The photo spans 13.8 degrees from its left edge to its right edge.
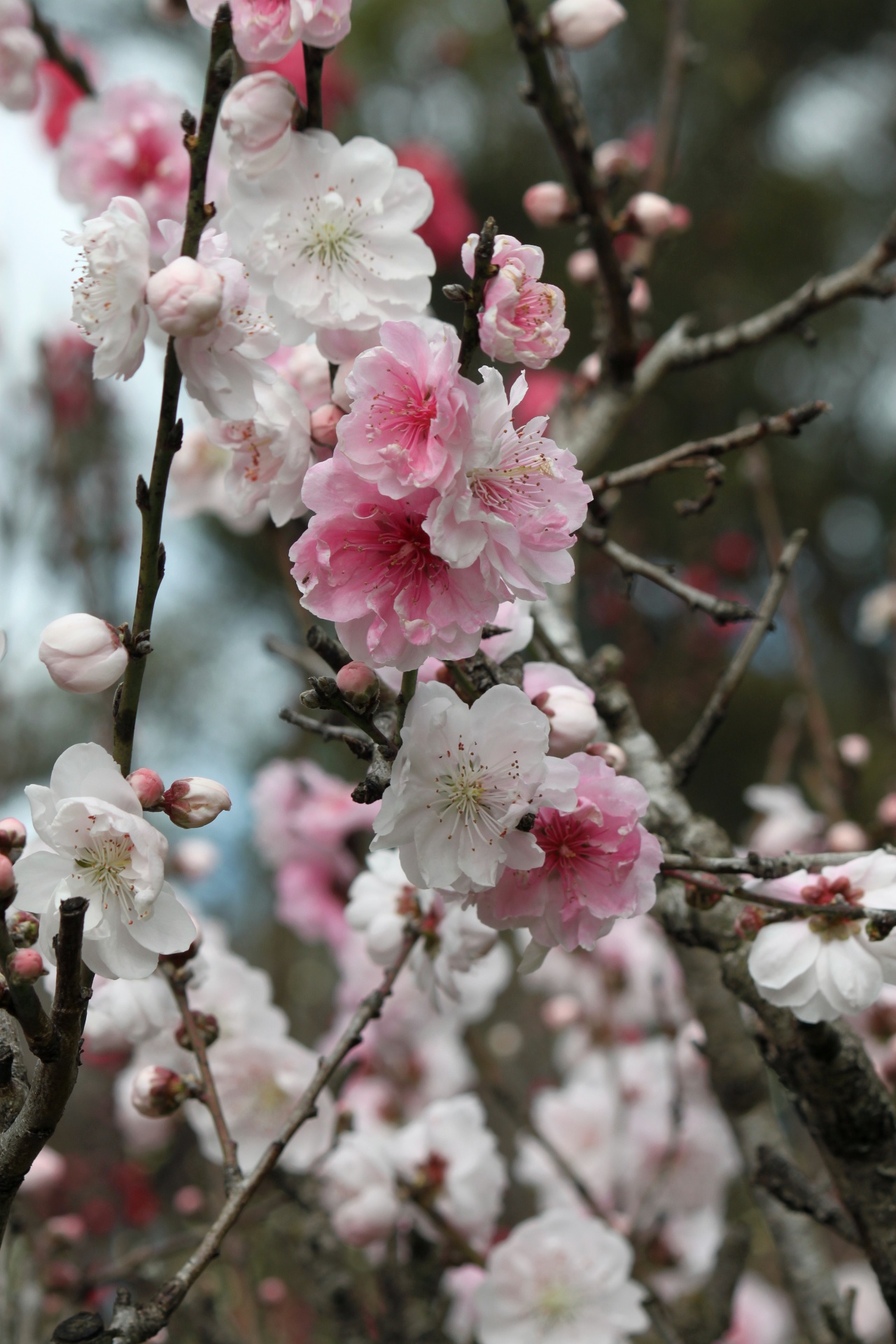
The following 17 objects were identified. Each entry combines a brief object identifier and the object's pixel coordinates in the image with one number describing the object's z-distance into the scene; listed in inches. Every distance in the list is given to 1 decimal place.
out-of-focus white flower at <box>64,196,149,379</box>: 27.2
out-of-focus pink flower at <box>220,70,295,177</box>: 29.3
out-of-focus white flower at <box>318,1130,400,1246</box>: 38.0
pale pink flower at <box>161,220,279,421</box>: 27.4
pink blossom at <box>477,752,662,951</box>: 27.9
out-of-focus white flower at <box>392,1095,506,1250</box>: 39.7
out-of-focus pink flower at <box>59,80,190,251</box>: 38.7
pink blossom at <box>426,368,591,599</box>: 26.7
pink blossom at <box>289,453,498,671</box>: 27.1
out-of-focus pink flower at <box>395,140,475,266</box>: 113.3
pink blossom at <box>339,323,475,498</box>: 26.5
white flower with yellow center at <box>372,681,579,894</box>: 27.3
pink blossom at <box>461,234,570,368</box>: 27.2
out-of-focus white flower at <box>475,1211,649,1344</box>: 35.2
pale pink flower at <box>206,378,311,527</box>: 29.0
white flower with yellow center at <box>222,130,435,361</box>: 29.3
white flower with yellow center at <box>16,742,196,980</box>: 26.8
